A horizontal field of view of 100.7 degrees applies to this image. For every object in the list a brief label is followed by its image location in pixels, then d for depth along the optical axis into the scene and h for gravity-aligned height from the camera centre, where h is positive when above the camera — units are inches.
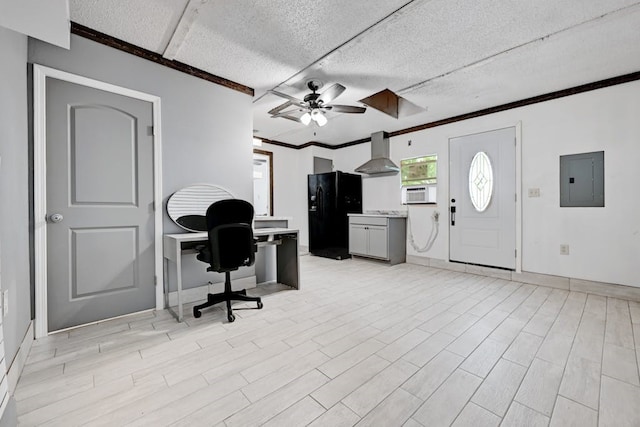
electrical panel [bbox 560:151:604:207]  125.5 +14.2
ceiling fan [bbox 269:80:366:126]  118.4 +48.7
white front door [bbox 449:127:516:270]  152.9 +6.5
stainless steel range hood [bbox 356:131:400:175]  198.5 +38.6
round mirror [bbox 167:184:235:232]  107.9 +2.8
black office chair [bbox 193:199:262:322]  92.4 -11.0
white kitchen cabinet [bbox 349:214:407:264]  187.9 -20.2
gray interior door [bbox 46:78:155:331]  85.0 +2.2
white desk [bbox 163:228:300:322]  94.2 -16.5
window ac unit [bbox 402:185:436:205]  186.4 +11.0
